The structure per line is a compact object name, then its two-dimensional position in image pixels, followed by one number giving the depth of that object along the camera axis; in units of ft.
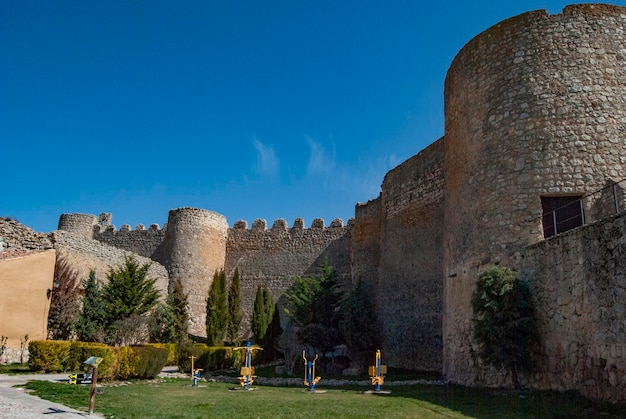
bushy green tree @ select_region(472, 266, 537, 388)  34.47
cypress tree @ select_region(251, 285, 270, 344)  94.53
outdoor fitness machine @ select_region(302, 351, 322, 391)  44.10
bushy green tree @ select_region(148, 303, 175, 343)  82.64
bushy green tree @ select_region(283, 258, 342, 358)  64.64
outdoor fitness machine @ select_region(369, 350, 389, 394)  41.31
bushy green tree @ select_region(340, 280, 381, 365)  67.00
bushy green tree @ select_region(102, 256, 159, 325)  71.87
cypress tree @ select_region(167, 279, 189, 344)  83.92
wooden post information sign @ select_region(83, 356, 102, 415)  26.25
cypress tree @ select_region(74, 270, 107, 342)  66.54
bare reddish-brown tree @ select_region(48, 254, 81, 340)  63.72
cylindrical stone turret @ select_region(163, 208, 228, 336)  106.73
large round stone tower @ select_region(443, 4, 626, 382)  36.91
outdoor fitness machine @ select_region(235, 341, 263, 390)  46.34
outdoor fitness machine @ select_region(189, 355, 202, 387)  48.37
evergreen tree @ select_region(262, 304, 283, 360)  91.35
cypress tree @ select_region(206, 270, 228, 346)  88.22
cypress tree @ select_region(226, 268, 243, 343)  95.86
